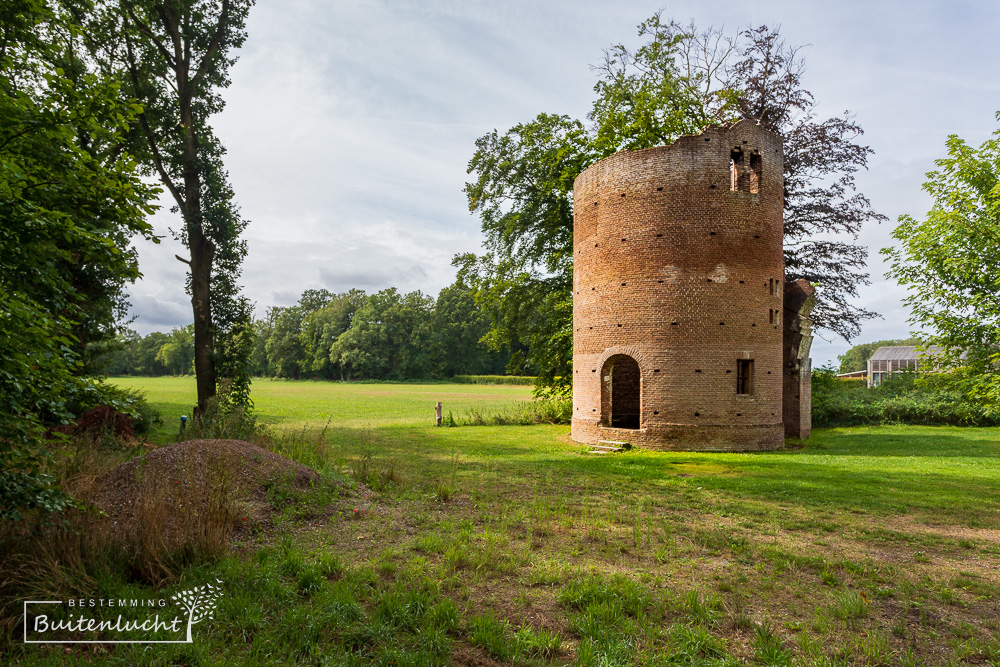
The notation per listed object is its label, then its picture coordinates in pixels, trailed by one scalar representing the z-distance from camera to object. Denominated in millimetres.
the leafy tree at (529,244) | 23938
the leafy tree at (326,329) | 89562
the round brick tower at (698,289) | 15875
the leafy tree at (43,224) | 4535
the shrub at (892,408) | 24575
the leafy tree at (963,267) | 11945
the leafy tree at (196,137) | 17875
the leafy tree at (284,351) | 95812
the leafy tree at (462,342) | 86319
